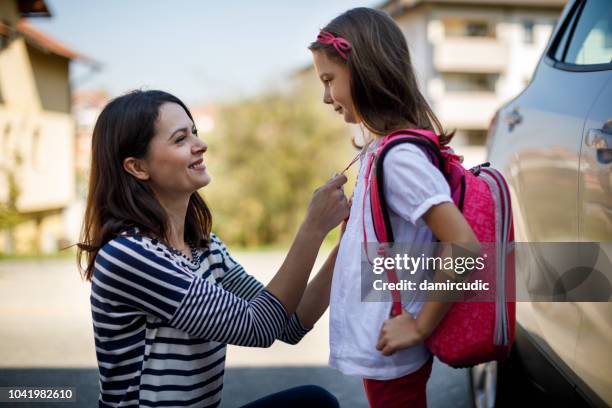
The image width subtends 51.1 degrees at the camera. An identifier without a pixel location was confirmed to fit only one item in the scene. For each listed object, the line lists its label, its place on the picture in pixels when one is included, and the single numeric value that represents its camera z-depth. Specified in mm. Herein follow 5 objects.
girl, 1574
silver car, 1813
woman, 1853
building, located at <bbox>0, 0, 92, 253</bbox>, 20391
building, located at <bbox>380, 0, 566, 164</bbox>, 39531
